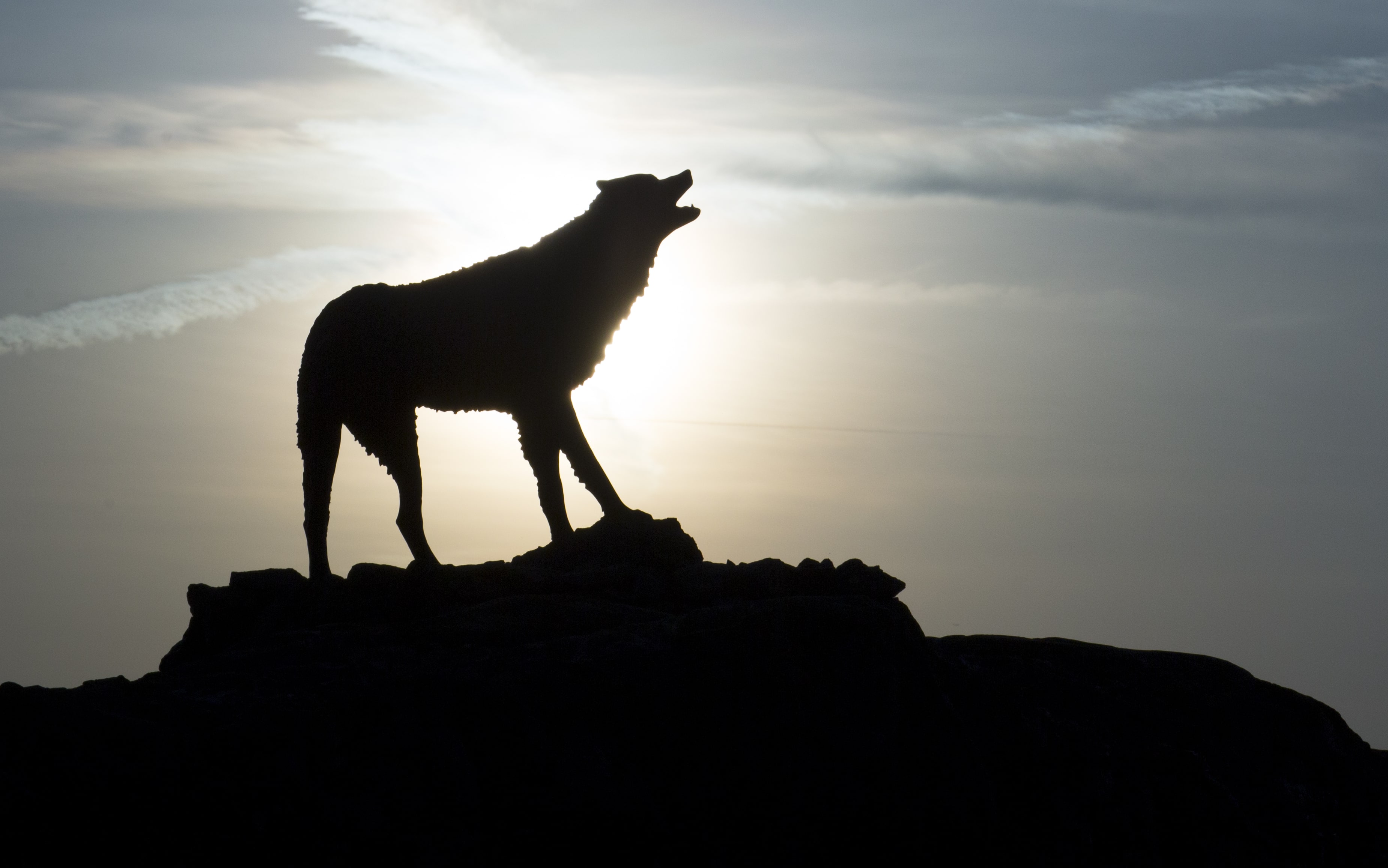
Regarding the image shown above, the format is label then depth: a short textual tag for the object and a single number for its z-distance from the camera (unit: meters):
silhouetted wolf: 24.50
